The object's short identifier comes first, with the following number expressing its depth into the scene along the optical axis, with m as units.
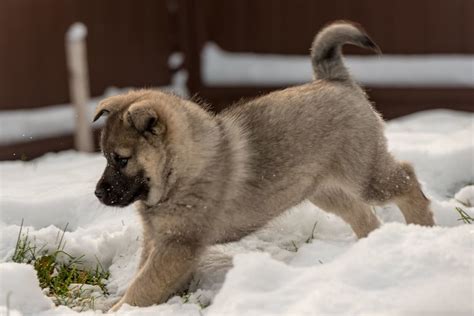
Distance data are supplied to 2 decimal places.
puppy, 6.15
